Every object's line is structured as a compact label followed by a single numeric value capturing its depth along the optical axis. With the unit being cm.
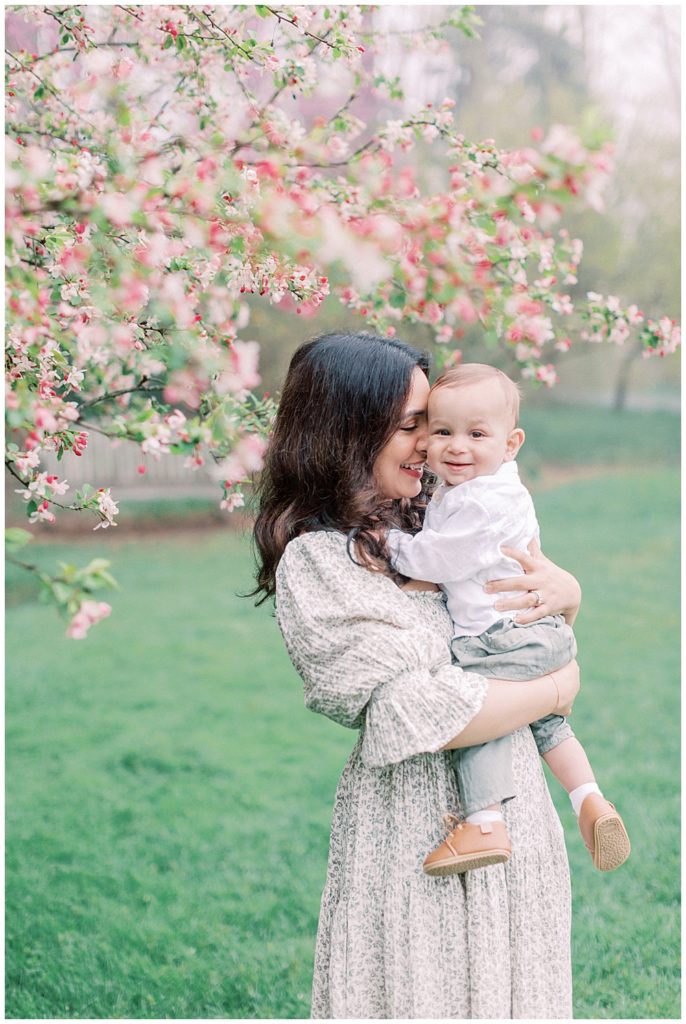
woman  189
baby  196
